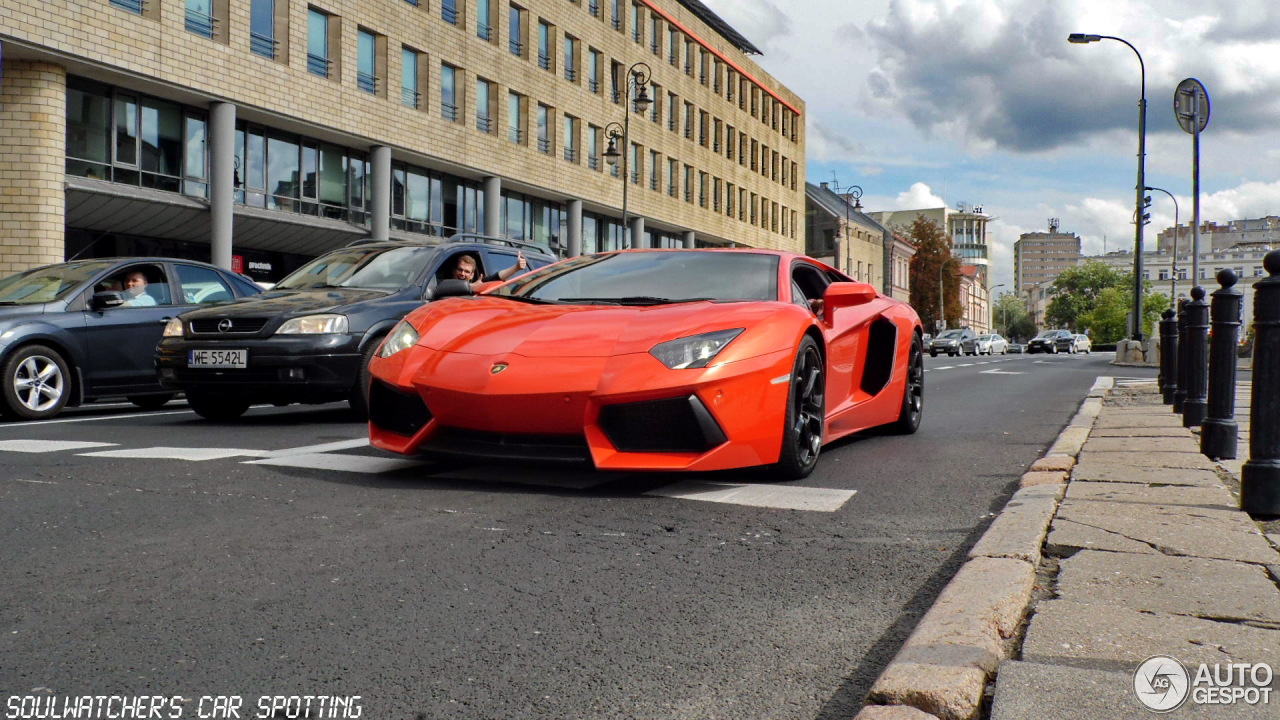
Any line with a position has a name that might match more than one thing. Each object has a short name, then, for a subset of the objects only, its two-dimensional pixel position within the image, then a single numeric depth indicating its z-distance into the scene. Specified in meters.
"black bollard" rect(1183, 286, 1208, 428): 8.21
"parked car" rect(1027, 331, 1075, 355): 67.50
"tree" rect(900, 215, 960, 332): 90.56
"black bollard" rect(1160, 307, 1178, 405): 11.18
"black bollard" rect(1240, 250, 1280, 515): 4.25
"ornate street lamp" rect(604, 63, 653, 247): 26.55
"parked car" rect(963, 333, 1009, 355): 56.84
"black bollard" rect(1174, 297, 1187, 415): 9.30
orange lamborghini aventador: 4.63
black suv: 7.77
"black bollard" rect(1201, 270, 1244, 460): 5.91
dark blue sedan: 8.92
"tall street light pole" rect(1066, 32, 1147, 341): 29.45
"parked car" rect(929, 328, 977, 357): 52.82
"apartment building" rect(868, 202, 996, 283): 136.38
